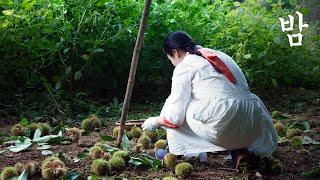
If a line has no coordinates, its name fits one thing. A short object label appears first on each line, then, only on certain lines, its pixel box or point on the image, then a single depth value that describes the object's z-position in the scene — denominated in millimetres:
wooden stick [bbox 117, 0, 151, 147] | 3221
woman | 3027
